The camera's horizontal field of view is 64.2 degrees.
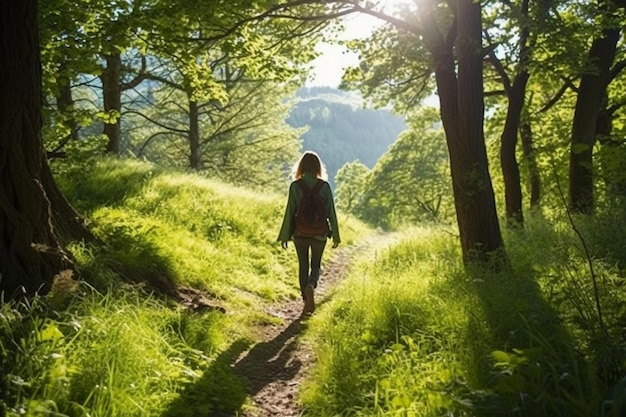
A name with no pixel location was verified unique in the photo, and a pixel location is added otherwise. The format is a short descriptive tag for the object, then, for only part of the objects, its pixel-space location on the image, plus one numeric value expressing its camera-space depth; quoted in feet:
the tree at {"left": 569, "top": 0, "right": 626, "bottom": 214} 32.32
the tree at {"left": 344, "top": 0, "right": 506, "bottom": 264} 21.22
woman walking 22.08
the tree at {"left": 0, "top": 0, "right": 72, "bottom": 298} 13.46
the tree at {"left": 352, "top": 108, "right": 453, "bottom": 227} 116.06
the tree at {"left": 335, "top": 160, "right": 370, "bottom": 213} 170.50
